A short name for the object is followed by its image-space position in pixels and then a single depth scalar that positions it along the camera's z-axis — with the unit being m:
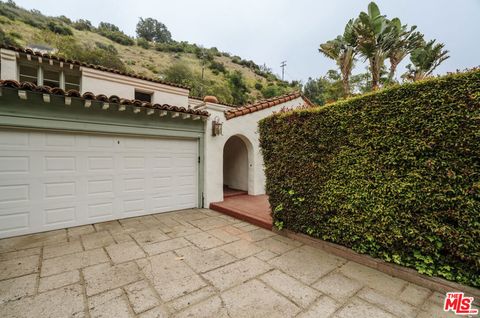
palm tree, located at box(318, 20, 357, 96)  10.91
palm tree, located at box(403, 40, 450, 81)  10.48
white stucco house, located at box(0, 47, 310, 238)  3.93
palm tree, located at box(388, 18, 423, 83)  9.96
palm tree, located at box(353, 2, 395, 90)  9.56
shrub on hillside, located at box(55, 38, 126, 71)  16.52
